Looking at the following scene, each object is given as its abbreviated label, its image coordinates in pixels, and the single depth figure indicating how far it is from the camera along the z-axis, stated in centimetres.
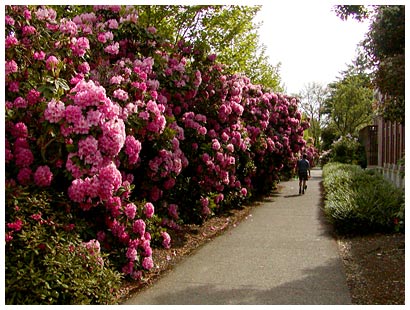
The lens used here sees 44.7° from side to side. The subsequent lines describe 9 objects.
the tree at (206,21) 1241
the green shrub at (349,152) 3073
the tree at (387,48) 703
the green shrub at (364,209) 952
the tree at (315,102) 5938
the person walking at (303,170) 1838
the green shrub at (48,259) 441
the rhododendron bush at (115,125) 489
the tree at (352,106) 4647
